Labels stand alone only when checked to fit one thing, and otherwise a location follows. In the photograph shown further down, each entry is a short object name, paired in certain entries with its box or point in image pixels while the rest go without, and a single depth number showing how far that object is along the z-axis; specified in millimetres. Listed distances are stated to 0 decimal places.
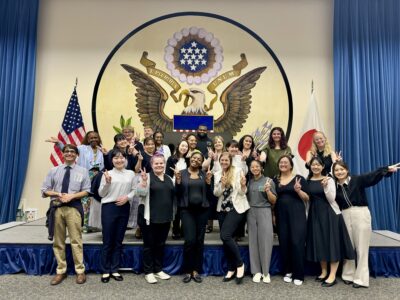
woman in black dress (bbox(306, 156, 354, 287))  3246
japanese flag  5438
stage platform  3506
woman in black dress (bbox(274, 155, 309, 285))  3289
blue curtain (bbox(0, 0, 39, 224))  5520
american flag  5180
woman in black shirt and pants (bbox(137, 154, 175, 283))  3213
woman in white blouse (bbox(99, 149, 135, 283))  3254
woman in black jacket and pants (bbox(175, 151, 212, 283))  3275
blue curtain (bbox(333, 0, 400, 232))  5430
